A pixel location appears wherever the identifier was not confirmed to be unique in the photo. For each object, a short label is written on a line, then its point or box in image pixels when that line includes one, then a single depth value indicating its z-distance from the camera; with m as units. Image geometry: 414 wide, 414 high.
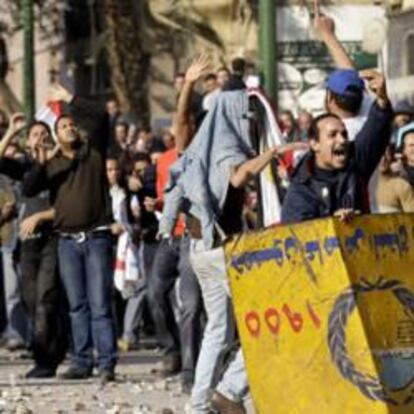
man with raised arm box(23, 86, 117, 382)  21.48
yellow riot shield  14.27
